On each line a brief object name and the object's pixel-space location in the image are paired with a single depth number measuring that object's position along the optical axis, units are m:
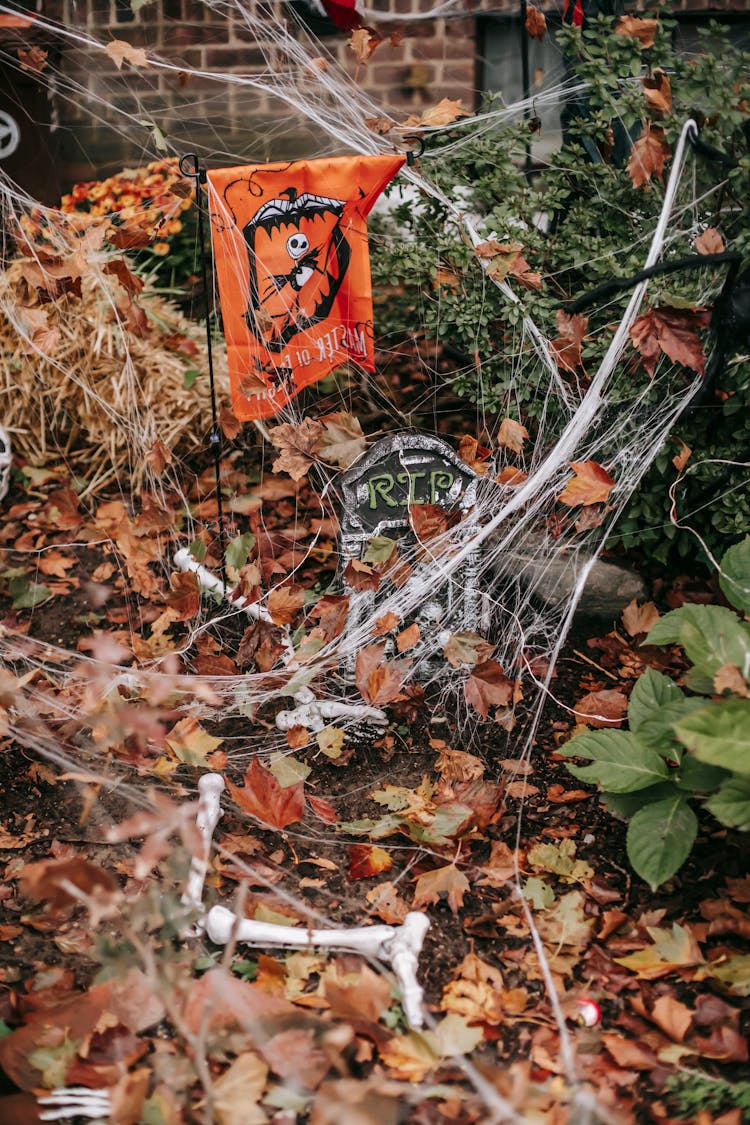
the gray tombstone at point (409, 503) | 2.85
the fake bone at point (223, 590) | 2.91
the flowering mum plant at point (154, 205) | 4.32
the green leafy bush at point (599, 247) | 2.76
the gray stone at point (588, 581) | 3.03
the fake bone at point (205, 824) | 2.10
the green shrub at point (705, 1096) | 1.75
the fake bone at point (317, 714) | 2.71
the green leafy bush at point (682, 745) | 1.92
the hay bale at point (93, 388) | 3.86
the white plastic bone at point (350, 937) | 2.00
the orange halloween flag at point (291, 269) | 2.80
